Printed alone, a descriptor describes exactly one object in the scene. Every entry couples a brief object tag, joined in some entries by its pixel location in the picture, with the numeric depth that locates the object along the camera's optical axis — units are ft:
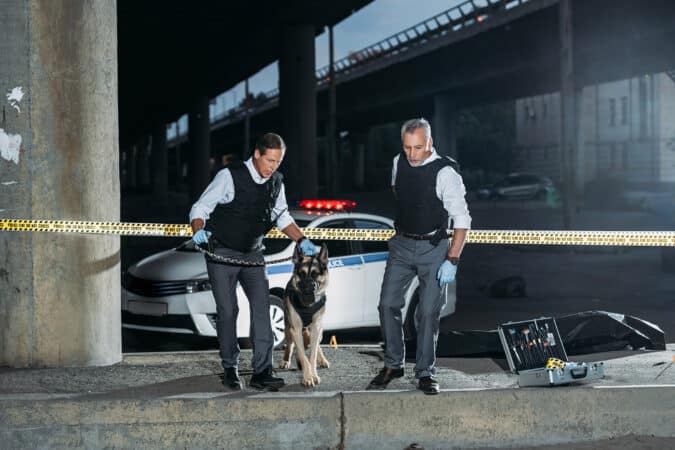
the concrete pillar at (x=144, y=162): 374.88
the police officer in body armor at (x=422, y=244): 21.91
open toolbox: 22.24
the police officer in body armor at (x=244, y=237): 22.40
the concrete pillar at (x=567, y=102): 89.40
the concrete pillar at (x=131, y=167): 498.32
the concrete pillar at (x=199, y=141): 225.76
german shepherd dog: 23.86
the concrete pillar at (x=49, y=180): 24.63
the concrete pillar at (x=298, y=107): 119.03
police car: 32.99
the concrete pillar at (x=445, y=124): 191.52
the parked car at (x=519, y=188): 197.77
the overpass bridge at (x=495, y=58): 124.98
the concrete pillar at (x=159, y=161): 282.97
